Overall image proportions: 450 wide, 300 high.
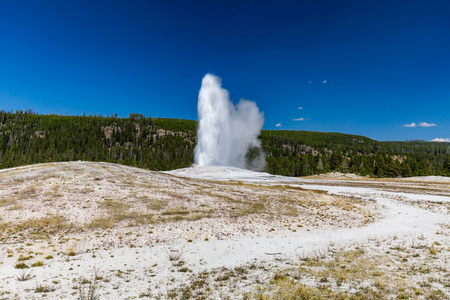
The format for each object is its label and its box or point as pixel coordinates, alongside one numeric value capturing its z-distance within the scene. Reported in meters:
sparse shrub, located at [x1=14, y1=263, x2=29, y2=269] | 12.53
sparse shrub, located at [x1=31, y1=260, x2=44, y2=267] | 12.87
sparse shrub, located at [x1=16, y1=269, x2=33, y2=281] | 11.03
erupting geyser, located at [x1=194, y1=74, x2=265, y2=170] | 96.25
